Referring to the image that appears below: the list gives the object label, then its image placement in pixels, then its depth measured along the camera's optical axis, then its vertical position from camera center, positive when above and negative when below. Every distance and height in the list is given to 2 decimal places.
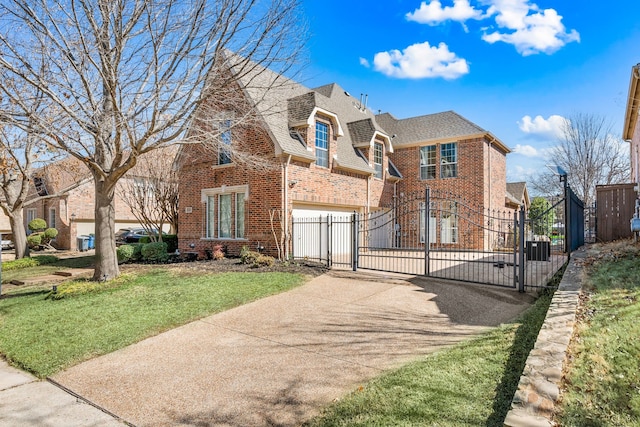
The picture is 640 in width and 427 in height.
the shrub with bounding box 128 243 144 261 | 15.03 -1.36
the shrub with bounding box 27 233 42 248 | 24.41 -1.38
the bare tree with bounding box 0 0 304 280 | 7.83 +3.54
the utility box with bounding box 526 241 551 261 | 11.11 -0.90
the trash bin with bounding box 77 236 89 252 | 24.67 -1.59
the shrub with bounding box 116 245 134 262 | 14.23 -1.30
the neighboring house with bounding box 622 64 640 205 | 10.58 +3.93
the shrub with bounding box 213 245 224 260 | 13.91 -1.26
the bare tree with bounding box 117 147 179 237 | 16.91 +1.64
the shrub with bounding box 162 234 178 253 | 17.48 -1.06
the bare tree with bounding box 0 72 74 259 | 8.12 +2.19
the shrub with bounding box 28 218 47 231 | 25.69 -0.41
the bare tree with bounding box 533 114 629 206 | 24.53 +3.78
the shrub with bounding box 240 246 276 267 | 11.73 -1.28
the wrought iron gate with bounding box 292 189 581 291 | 9.10 -1.02
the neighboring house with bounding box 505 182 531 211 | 24.56 +2.00
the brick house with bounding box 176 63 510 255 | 13.55 +2.25
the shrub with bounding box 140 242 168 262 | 14.76 -1.35
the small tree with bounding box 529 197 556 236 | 29.64 +1.30
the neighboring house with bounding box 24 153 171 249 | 25.42 +0.65
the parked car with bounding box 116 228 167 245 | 25.17 -1.08
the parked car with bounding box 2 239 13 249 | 26.03 -1.78
